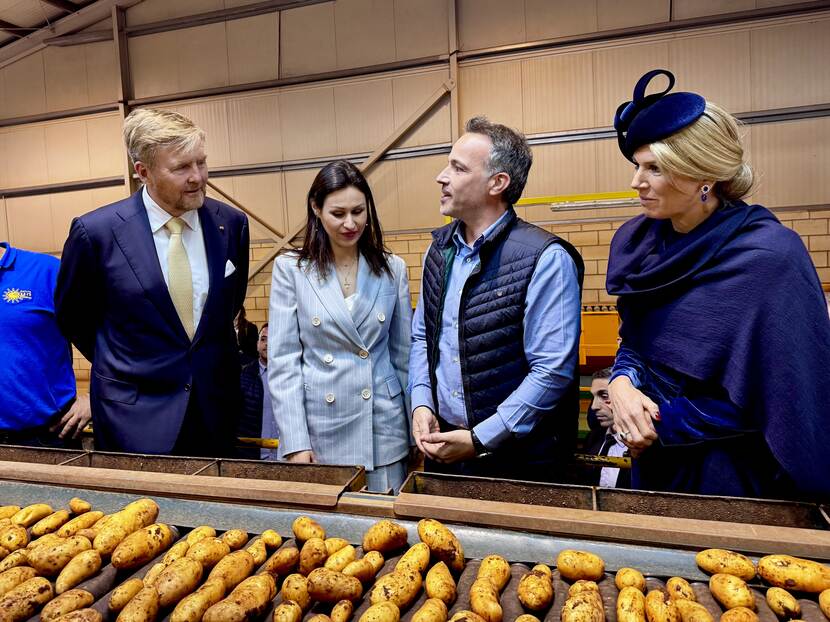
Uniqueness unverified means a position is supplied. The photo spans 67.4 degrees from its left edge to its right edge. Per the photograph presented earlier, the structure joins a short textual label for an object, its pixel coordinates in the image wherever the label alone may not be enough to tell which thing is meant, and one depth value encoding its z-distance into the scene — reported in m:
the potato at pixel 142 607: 1.00
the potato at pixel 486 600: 0.98
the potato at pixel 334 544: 1.18
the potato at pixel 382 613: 0.96
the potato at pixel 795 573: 0.98
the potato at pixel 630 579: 1.04
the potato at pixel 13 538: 1.26
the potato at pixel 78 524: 1.29
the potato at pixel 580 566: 1.06
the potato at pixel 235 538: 1.24
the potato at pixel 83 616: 0.99
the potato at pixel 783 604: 0.95
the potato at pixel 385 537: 1.17
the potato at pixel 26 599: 1.04
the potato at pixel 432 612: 0.96
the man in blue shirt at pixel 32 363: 2.25
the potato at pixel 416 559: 1.11
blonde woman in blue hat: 1.30
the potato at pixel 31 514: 1.35
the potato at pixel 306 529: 1.21
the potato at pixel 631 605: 0.95
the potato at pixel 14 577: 1.12
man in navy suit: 1.95
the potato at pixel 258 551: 1.19
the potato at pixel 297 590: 1.06
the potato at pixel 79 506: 1.40
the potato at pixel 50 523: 1.32
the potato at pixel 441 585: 1.04
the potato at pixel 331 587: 1.04
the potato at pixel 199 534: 1.24
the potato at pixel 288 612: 1.00
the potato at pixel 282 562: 1.15
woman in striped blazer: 1.99
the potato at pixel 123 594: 1.05
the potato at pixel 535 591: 1.00
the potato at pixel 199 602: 1.00
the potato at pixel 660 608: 0.94
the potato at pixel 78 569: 1.13
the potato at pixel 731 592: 0.96
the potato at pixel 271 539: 1.24
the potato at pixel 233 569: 1.10
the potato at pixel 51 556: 1.17
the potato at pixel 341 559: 1.12
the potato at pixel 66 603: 1.02
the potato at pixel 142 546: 1.17
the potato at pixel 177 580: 1.07
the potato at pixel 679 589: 1.00
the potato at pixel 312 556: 1.13
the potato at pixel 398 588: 1.03
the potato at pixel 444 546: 1.14
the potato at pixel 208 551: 1.16
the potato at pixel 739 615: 0.91
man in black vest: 1.76
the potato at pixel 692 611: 0.93
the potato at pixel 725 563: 1.01
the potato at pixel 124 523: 1.22
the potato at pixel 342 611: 1.00
